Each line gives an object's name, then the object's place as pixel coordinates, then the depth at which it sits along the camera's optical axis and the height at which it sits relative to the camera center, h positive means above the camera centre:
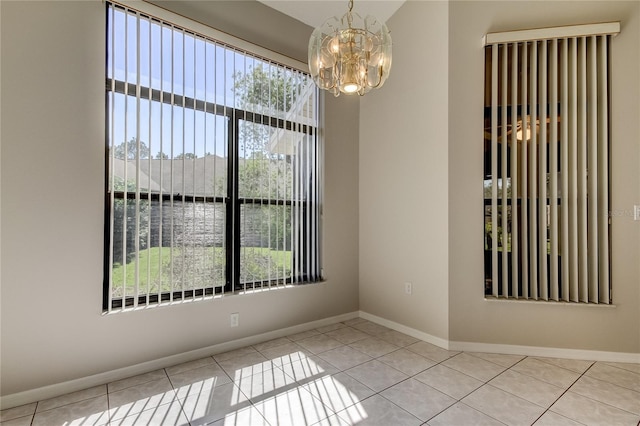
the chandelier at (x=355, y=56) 1.83 +0.94
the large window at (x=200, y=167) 2.25 +0.40
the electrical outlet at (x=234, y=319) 2.73 -0.93
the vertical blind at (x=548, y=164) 2.55 +0.43
